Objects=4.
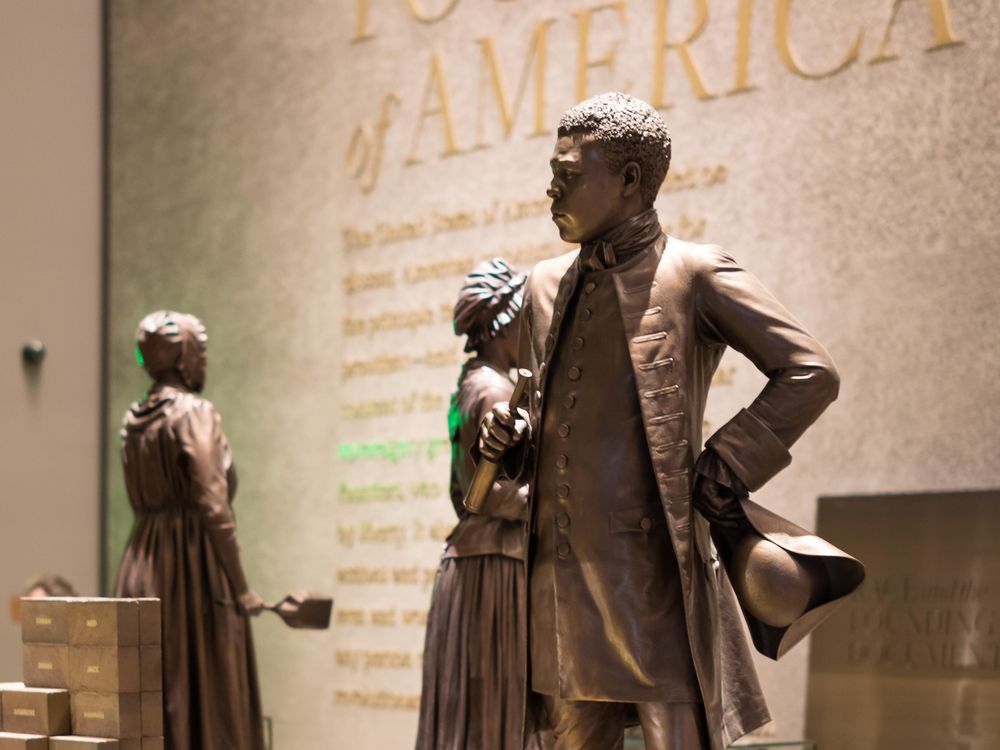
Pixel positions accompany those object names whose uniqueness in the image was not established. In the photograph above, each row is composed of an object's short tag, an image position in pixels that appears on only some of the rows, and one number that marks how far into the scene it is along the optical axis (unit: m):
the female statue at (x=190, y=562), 6.03
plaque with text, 5.72
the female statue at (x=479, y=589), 5.14
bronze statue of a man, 3.15
